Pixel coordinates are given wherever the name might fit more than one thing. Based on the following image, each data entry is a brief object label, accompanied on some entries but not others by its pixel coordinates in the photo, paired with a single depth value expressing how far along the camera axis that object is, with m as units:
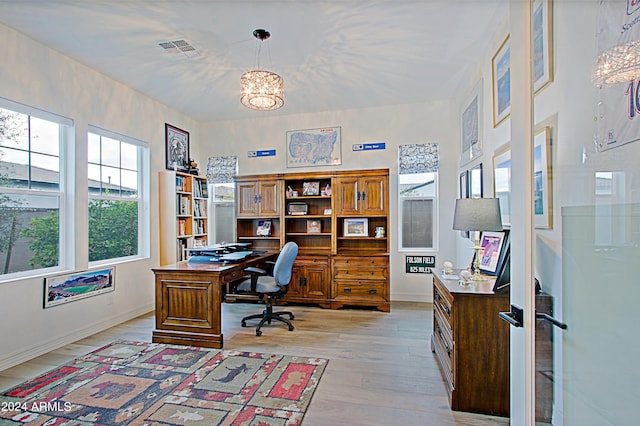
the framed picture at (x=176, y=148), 4.87
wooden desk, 3.15
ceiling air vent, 3.07
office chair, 3.60
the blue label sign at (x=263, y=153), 5.36
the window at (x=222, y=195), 5.56
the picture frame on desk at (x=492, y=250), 2.45
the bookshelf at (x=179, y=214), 4.65
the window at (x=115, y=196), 3.78
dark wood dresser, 2.03
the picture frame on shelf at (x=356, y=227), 4.83
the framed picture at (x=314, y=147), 5.11
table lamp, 2.31
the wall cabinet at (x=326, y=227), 4.48
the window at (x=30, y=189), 2.90
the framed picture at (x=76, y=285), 3.17
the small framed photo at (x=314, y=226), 4.99
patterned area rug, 2.04
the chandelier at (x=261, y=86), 2.97
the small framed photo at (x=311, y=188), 4.96
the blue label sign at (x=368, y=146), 4.95
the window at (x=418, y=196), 4.79
